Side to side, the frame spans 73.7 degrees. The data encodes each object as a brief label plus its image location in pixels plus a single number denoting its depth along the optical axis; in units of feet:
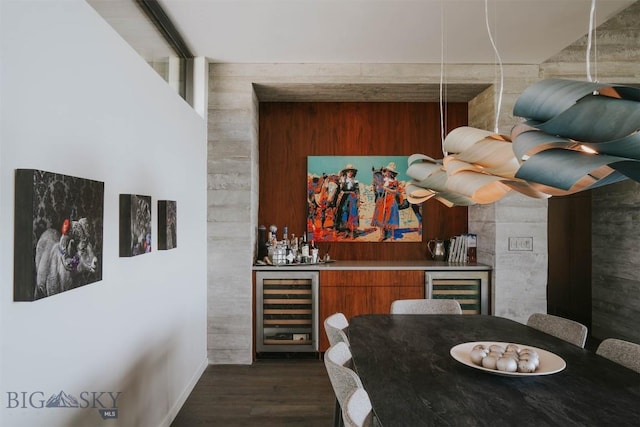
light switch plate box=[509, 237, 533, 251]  14.02
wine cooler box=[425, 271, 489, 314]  14.10
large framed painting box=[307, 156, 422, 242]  15.89
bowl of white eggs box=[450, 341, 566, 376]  5.81
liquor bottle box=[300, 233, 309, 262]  14.76
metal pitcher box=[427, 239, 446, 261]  15.64
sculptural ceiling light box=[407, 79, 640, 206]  3.20
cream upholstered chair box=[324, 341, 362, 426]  5.37
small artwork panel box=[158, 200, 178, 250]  8.96
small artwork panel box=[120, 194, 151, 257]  7.11
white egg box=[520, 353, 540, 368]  5.89
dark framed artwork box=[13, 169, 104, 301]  4.50
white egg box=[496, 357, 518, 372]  5.81
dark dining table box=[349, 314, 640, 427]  4.66
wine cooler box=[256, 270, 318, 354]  13.94
